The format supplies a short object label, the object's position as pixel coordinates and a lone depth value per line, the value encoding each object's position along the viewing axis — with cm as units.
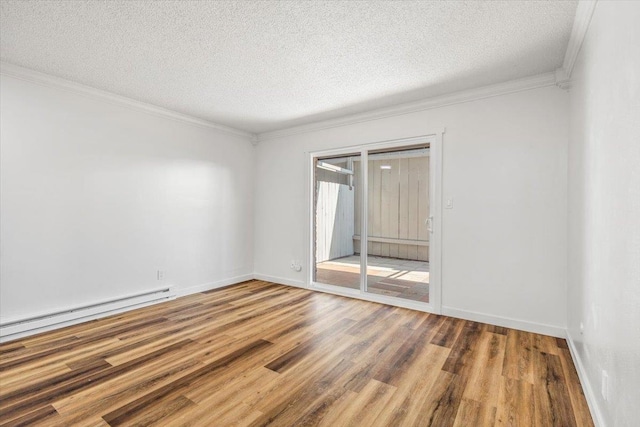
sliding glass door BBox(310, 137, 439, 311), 388
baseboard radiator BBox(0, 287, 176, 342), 283
